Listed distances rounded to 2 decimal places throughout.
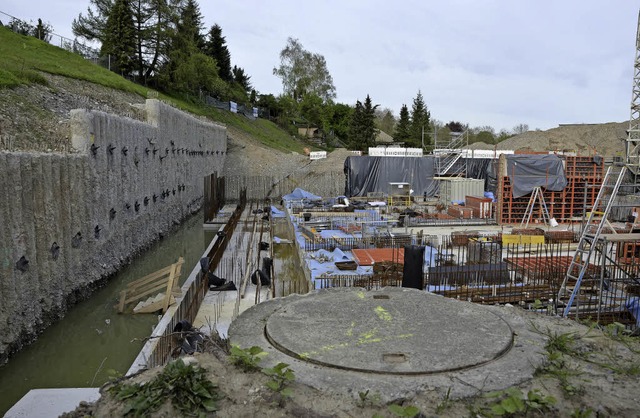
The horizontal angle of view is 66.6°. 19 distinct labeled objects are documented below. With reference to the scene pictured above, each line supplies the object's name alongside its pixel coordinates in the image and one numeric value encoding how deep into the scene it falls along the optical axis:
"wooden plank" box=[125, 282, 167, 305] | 12.89
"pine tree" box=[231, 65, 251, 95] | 73.94
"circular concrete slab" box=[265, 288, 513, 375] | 5.85
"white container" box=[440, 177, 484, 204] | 28.50
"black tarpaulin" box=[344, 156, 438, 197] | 35.97
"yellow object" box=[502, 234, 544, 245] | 17.42
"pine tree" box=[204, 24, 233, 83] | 64.62
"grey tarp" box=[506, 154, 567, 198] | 23.89
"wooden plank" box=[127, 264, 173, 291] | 13.09
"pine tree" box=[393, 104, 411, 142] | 60.19
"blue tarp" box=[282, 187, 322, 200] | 31.27
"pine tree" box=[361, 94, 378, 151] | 57.28
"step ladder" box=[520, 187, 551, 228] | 23.34
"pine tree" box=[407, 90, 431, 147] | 59.53
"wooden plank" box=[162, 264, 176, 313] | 12.29
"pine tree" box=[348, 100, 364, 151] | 57.41
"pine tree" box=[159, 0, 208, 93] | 46.25
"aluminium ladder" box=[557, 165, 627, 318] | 10.09
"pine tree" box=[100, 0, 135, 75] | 43.38
